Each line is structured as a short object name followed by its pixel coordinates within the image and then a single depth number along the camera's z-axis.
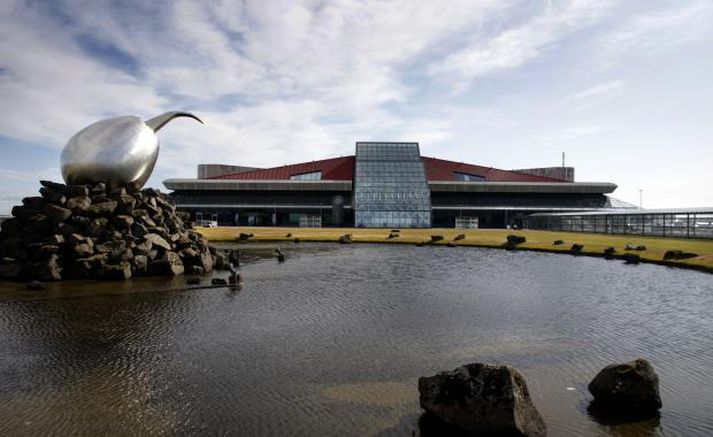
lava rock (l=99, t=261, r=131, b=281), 24.59
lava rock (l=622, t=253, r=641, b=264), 34.06
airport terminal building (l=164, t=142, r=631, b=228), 108.12
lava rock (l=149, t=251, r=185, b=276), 26.22
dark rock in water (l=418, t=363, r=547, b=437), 7.78
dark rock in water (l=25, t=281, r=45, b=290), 21.85
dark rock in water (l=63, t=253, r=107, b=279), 24.88
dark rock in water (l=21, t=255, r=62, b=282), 24.17
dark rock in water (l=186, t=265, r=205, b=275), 27.50
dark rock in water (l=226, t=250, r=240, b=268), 31.50
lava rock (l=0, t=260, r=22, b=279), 24.86
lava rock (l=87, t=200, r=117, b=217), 27.84
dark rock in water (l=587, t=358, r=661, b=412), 8.85
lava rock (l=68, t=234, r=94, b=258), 25.27
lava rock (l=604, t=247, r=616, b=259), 37.75
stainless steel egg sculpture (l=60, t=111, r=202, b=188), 29.77
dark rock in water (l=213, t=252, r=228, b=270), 29.61
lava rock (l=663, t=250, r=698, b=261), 33.00
